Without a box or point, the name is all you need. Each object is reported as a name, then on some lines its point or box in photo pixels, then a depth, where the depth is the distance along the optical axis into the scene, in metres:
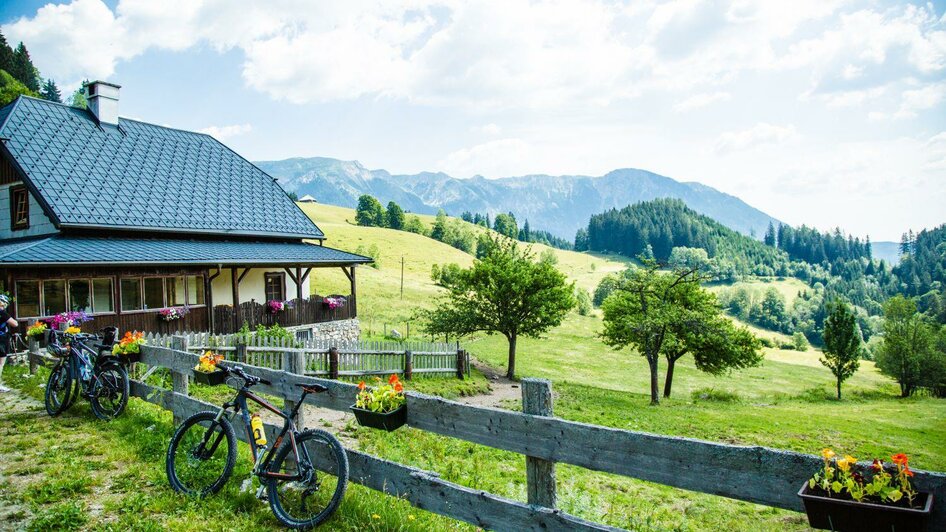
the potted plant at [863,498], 2.81
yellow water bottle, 5.66
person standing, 10.42
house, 20.91
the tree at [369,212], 123.50
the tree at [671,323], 27.62
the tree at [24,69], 60.31
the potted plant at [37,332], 12.28
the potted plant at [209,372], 6.79
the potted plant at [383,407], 4.98
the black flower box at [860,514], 2.77
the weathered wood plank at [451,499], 4.09
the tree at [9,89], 41.91
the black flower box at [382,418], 4.95
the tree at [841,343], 44.03
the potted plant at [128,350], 9.02
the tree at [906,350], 49.75
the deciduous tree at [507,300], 28.33
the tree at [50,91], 70.57
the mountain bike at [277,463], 5.21
